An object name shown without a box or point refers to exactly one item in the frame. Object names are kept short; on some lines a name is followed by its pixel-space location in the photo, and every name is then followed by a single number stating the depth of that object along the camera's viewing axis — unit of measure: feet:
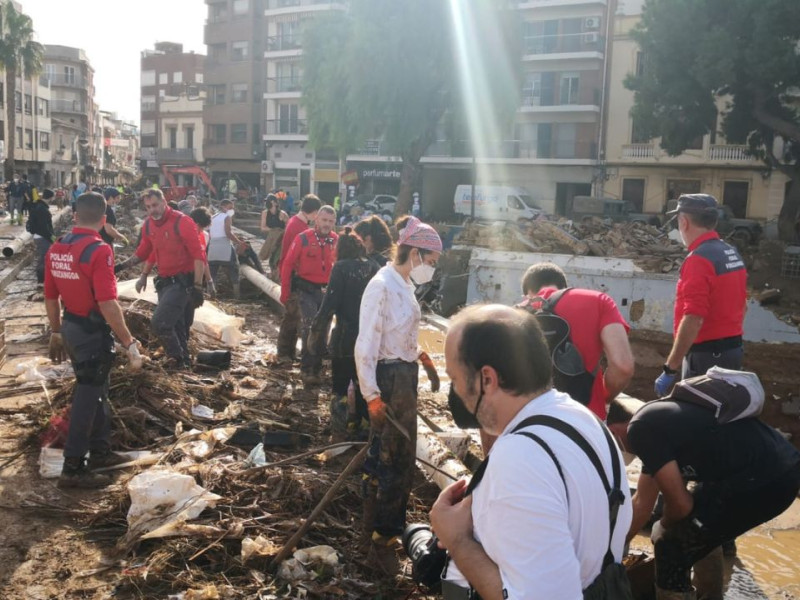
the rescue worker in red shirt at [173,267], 25.76
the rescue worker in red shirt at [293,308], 28.91
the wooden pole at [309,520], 11.90
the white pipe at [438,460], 16.45
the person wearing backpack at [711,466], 10.12
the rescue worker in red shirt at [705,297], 15.85
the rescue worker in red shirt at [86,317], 16.76
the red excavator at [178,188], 135.10
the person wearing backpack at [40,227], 42.63
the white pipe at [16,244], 56.59
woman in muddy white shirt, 14.00
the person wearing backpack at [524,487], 5.43
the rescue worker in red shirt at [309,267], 26.68
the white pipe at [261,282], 39.89
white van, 115.44
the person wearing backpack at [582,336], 12.73
